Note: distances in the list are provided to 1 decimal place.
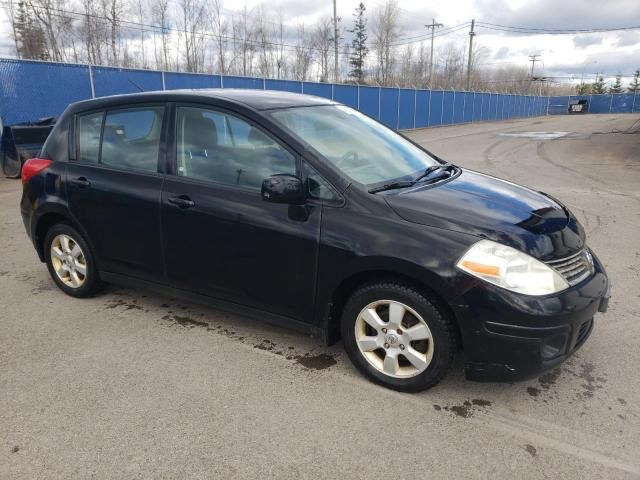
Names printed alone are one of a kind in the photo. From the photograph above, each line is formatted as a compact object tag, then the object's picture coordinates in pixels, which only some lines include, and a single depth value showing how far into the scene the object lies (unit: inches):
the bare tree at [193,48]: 1352.1
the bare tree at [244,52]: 1484.3
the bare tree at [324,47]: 1772.9
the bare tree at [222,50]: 1419.8
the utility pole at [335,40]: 1440.7
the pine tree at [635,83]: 3673.7
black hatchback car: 105.2
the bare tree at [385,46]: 2076.8
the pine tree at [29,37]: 1171.3
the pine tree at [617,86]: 3857.5
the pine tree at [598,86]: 3831.2
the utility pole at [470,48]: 2076.0
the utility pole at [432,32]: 2238.3
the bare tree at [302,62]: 1720.0
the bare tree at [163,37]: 1299.2
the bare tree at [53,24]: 1136.2
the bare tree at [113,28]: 1212.5
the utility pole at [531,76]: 3584.6
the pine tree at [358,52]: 2272.4
